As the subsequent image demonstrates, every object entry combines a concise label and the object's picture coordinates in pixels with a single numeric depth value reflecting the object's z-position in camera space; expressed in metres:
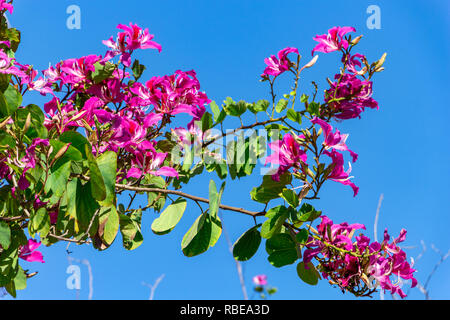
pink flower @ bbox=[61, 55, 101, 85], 1.73
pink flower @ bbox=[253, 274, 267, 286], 6.52
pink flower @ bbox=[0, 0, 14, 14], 1.85
